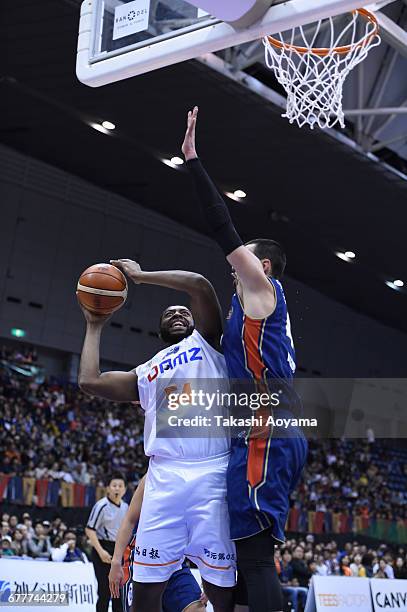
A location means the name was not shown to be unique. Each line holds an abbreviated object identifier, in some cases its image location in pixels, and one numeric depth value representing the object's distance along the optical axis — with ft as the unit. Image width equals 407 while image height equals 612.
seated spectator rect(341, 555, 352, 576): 51.28
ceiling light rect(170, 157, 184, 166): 66.95
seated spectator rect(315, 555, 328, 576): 49.75
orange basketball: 13.39
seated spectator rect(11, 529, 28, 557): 40.02
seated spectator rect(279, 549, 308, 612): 41.57
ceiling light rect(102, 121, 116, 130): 61.93
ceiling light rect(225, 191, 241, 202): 70.40
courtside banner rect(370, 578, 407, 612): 37.35
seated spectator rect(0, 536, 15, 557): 38.77
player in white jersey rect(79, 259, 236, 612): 12.06
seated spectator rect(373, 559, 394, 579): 50.90
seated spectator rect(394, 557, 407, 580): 54.84
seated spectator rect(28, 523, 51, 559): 40.75
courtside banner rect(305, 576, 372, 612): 35.63
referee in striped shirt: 26.94
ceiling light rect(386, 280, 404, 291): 87.10
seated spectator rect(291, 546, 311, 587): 46.91
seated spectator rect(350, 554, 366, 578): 52.60
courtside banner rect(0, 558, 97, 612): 27.89
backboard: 16.28
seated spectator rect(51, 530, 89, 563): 38.83
